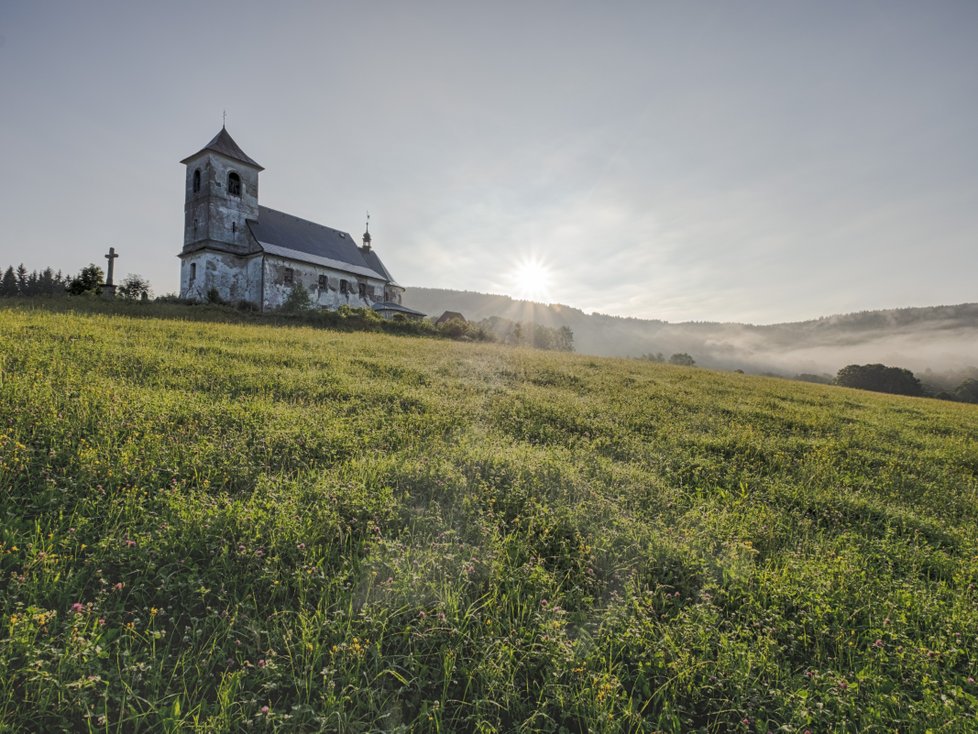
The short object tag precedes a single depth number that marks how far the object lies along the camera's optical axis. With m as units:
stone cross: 27.72
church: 37.78
